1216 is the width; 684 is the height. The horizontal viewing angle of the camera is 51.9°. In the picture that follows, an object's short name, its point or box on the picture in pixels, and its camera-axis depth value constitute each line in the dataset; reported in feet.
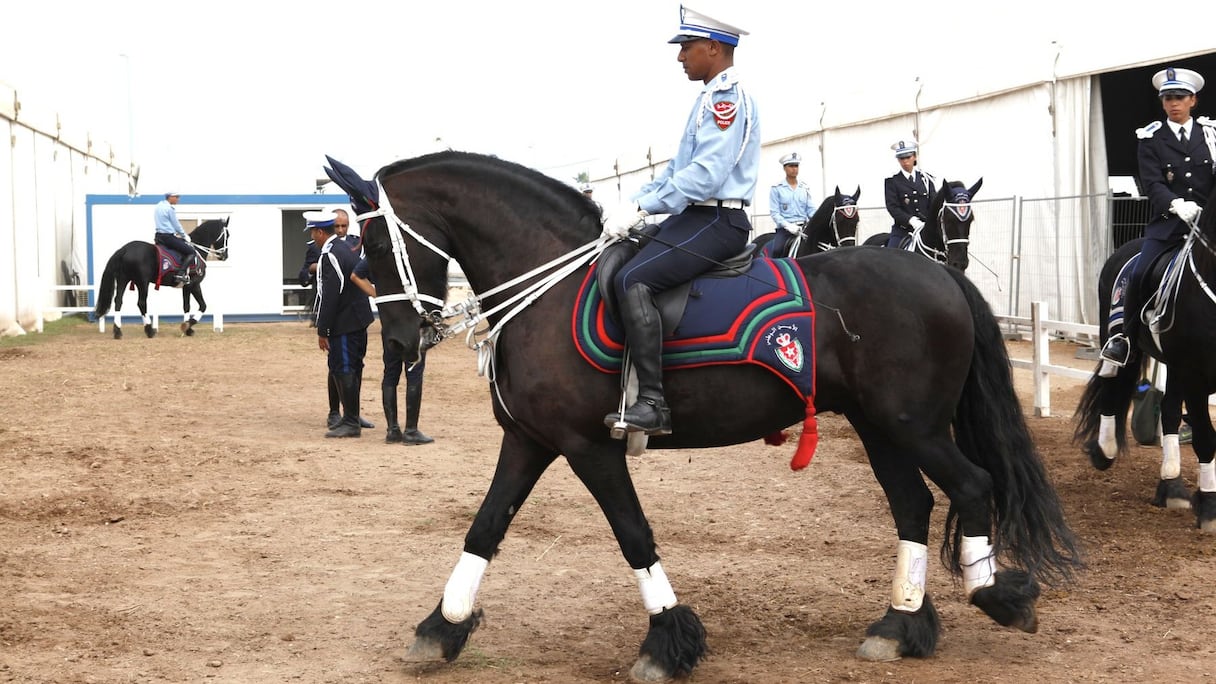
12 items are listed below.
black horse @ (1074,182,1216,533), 24.17
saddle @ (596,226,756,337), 17.26
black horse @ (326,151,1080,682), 17.42
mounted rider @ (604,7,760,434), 16.80
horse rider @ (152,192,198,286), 79.56
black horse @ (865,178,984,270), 44.93
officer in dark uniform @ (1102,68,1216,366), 25.95
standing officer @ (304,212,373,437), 39.70
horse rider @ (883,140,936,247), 48.40
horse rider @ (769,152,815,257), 55.36
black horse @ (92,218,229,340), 77.82
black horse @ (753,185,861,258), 48.91
